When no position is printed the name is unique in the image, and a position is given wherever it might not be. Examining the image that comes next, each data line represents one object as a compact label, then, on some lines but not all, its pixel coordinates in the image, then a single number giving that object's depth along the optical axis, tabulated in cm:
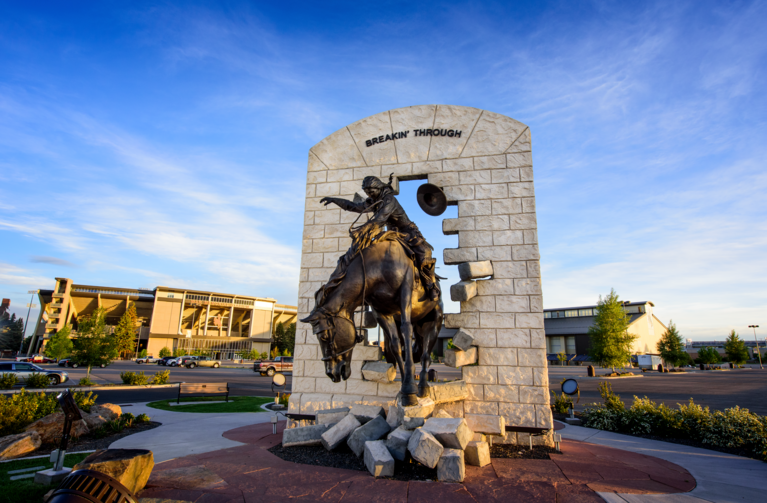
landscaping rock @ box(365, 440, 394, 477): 396
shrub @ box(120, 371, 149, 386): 1961
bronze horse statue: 457
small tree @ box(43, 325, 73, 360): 2761
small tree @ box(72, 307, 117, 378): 2130
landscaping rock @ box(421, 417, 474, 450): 409
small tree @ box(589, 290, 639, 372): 3634
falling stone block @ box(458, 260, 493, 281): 645
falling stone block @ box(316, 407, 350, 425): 548
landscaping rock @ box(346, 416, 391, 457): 466
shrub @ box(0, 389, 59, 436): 683
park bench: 1298
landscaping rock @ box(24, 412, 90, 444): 648
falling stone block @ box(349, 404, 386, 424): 514
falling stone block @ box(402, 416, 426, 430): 448
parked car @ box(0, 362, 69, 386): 1981
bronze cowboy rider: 558
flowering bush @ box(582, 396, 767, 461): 654
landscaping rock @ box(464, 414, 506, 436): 589
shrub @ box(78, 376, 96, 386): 1893
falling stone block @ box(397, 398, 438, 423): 471
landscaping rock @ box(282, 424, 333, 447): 524
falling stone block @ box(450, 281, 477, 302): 640
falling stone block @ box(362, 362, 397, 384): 645
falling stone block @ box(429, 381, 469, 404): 573
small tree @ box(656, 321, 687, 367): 4938
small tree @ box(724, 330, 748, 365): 5906
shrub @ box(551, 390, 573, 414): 1087
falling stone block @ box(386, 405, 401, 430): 479
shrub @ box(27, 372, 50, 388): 1841
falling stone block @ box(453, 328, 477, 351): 633
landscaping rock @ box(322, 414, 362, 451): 485
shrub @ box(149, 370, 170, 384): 2083
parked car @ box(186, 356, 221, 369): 4525
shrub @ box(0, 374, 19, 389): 1786
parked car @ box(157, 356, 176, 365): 4600
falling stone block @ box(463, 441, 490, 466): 438
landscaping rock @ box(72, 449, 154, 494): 328
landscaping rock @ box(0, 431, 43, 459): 564
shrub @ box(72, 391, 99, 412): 825
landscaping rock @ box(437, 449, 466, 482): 382
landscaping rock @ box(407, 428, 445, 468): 392
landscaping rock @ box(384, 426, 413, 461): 422
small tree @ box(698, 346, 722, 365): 6009
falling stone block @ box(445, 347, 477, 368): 627
